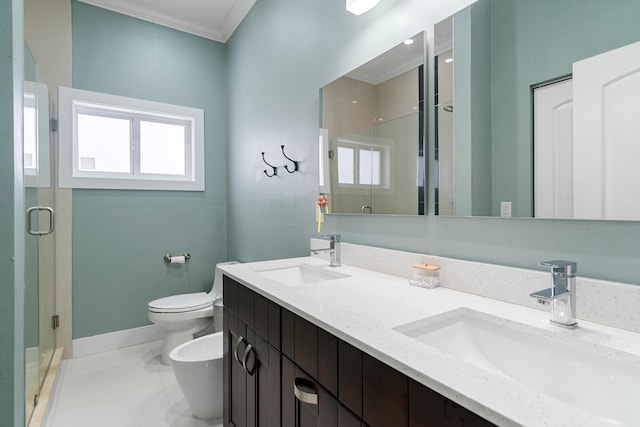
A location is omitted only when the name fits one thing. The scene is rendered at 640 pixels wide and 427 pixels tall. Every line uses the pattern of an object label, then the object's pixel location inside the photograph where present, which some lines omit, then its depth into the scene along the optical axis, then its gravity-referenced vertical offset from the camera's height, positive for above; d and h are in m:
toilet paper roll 2.85 -0.42
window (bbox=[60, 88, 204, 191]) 2.48 +0.62
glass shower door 1.65 -0.17
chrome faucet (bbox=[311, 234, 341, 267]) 1.58 -0.19
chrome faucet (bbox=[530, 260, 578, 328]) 0.73 -0.19
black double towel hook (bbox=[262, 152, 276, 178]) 2.28 +0.31
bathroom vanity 0.49 -0.30
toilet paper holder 2.84 -0.40
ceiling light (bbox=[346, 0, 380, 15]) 1.37 +0.91
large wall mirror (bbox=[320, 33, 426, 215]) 1.25 +0.35
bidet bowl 1.60 -0.85
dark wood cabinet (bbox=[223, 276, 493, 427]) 0.56 -0.41
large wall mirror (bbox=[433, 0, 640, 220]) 0.74 +0.29
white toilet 2.28 -0.76
